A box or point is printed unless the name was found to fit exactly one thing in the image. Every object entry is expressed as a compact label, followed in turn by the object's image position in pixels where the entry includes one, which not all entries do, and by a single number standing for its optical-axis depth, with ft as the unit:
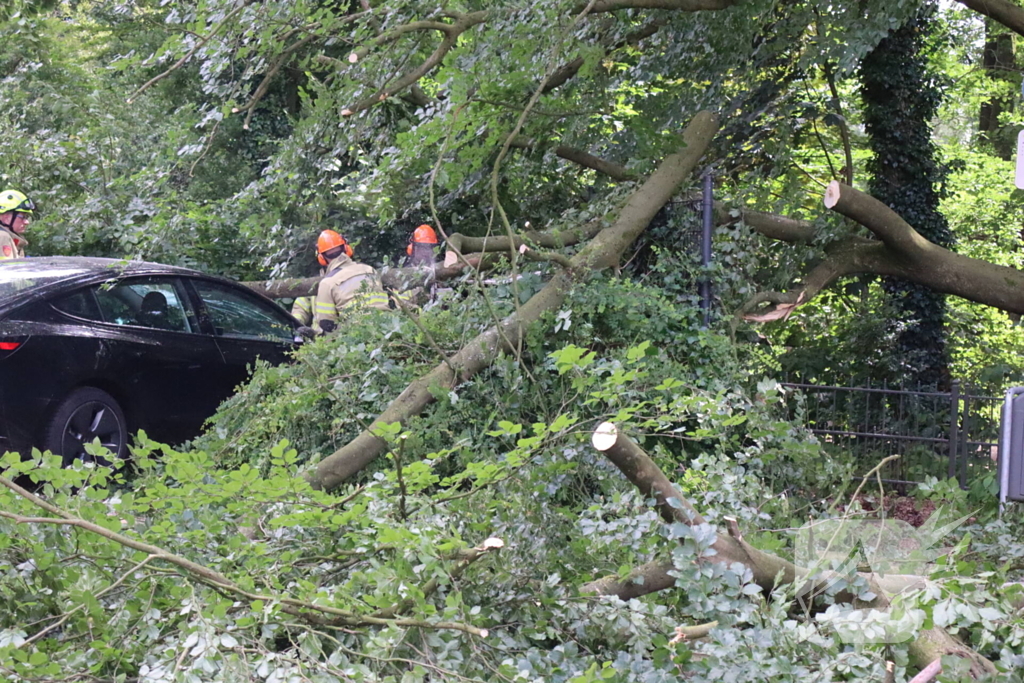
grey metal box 25.09
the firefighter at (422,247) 54.88
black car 40.70
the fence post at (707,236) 46.09
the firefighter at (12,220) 56.80
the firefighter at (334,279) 55.42
